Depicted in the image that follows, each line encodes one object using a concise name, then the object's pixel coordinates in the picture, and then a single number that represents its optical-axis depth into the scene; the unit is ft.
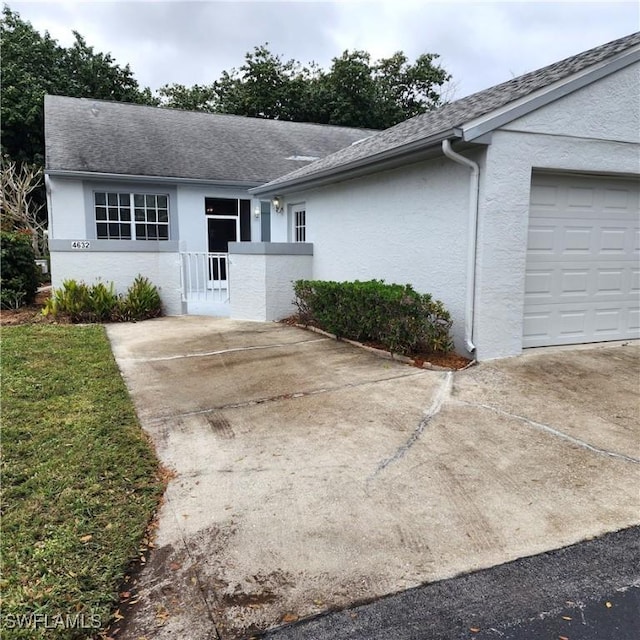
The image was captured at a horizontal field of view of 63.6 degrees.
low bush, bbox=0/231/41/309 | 35.27
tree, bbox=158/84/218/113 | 107.76
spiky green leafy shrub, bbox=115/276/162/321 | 32.89
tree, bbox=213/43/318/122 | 96.94
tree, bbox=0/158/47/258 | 58.80
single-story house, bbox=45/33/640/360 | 20.36
